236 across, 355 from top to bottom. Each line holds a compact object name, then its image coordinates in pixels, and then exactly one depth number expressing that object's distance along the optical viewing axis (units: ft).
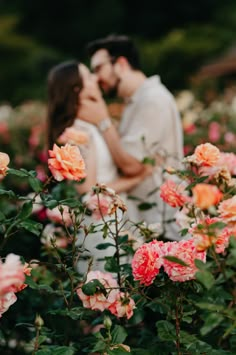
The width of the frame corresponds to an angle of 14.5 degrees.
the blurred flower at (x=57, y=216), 10.94
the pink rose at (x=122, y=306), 8.00
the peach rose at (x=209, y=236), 6.51
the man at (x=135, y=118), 15.27
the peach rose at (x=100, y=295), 8.15
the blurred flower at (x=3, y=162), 7.87
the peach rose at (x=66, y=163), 7.89
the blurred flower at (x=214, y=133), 23.51
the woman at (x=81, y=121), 14.66
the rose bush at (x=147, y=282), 6.69
